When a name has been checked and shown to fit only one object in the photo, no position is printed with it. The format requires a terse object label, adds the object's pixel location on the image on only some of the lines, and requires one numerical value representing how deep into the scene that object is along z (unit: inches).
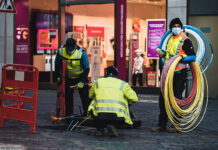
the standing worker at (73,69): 661.3
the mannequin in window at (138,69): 1171.3
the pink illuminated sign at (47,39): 1274.6
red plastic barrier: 585.0
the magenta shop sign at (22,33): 1293.1
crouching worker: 550.9
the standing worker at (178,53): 609.0
